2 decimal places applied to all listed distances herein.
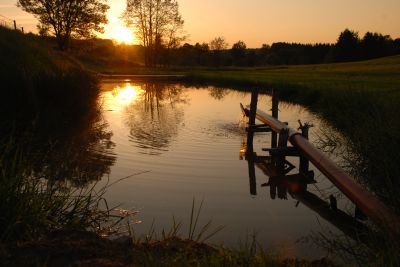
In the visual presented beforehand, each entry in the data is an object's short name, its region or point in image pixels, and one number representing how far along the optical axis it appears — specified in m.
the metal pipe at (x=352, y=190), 5.00
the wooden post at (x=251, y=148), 8.88
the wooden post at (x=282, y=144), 10.09
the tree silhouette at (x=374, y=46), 84.06
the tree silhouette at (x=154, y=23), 67.06
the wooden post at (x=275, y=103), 13.42
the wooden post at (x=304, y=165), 9.47
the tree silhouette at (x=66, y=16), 43.09
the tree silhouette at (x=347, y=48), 84.06
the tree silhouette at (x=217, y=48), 86.50
